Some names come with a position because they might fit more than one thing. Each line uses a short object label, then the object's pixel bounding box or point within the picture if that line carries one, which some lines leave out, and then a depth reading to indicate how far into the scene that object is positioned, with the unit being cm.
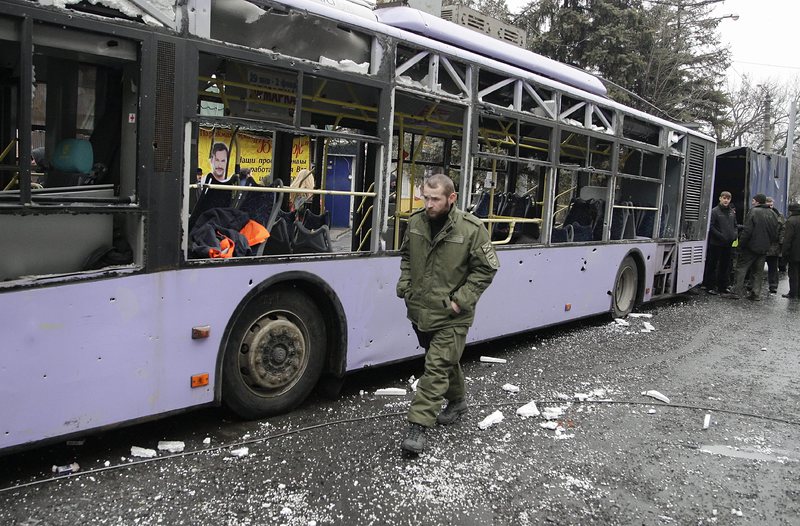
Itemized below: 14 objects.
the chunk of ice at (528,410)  534
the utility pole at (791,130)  2476
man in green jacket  440
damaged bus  357
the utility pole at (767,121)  2889
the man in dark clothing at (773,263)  1424
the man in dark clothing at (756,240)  1270
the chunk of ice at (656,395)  596
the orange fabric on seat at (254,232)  473
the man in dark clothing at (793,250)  1347
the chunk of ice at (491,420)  505
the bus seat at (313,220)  554
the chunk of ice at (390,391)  570
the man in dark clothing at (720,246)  1287
